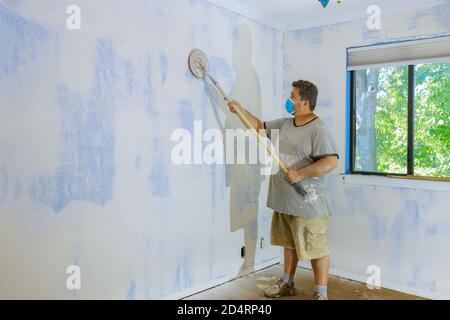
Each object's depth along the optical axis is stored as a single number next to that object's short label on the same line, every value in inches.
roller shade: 110.0
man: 100.0
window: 115.3
